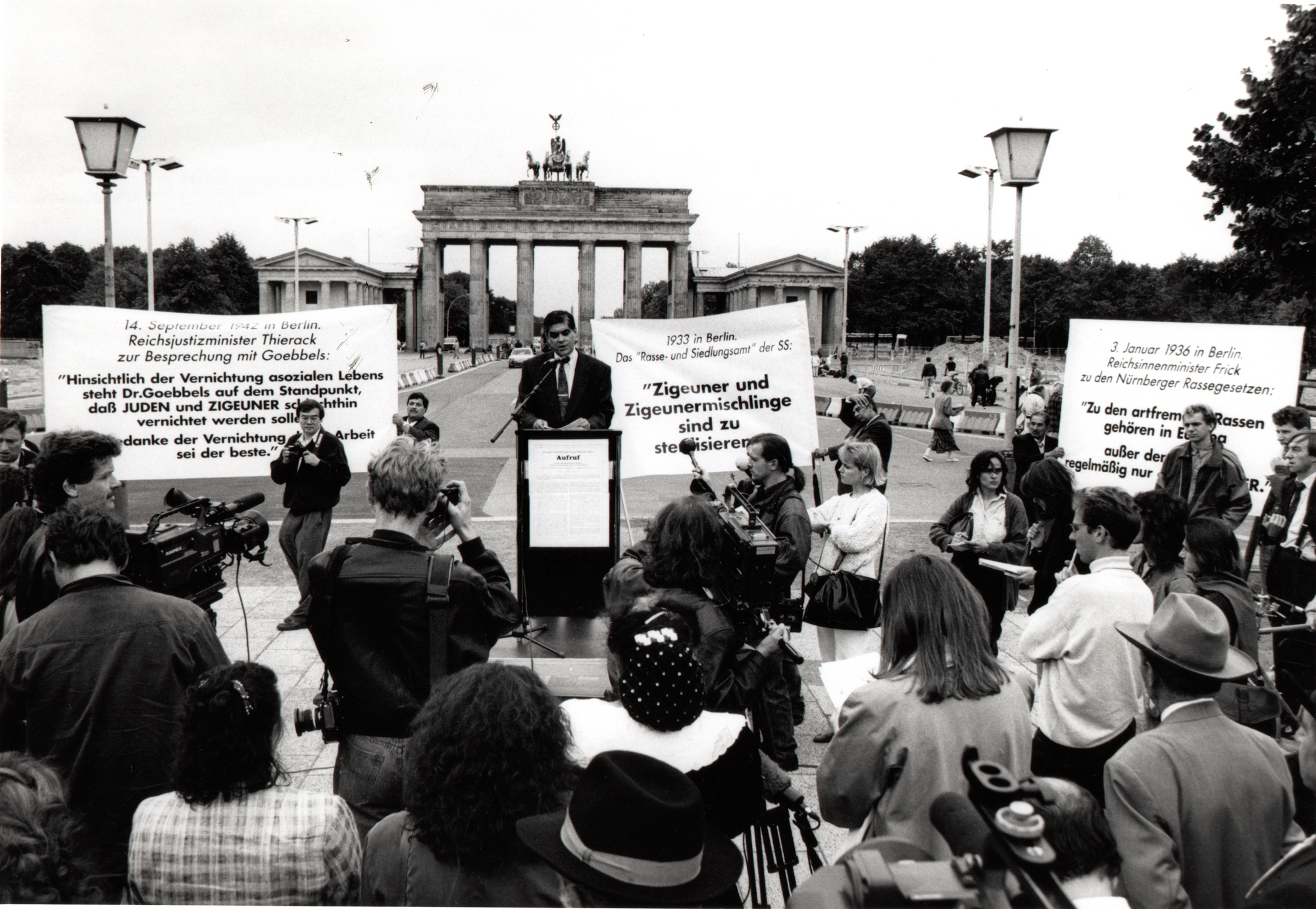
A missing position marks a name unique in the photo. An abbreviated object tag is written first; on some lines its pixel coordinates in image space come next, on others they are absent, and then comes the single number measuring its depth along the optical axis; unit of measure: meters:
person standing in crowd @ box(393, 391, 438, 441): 10.50
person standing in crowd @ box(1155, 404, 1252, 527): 7.56
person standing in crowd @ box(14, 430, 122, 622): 4.53
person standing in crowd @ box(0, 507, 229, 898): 3.27
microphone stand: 6.95
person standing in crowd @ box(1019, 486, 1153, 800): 3.95
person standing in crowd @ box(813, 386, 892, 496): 10.91
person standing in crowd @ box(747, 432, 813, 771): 5.00
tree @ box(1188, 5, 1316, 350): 20.91
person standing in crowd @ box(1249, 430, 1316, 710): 6.75
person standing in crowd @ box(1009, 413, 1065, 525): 10.77
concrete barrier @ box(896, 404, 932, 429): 33.22
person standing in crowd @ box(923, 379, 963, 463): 22.86
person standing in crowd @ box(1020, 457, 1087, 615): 6.34
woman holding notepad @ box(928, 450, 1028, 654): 6.49
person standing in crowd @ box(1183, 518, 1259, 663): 4.59
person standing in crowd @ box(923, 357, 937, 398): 47.77
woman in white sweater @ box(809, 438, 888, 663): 6.10
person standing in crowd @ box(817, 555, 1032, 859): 2.91
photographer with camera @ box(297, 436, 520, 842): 3.48
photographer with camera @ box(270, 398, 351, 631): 7.81
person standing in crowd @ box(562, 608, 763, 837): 2.85
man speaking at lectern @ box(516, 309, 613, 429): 7.18
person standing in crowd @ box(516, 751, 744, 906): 2.15
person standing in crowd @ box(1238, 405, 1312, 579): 7.39
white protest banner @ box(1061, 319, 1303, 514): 7.88
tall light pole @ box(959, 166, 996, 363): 30.80
